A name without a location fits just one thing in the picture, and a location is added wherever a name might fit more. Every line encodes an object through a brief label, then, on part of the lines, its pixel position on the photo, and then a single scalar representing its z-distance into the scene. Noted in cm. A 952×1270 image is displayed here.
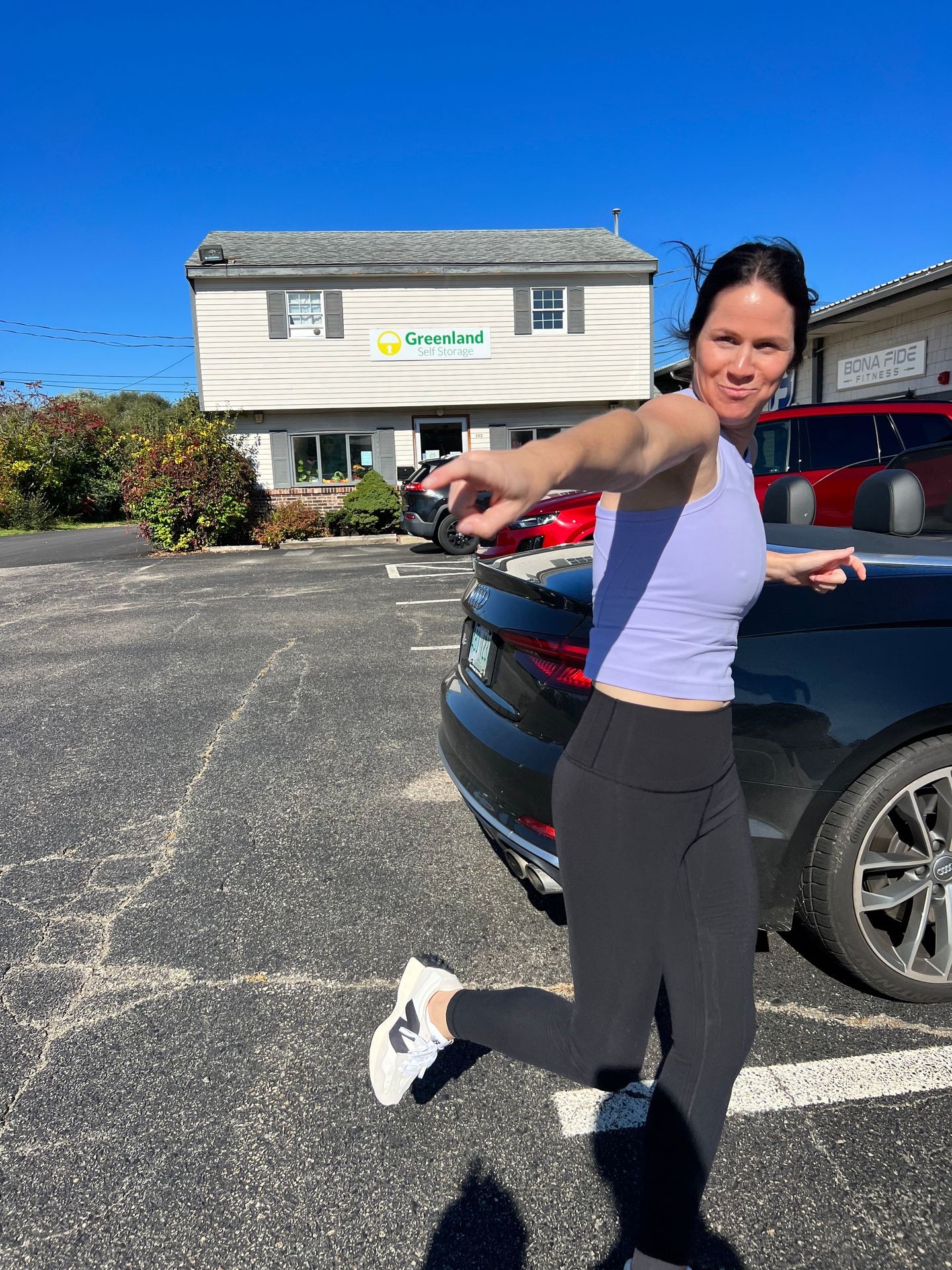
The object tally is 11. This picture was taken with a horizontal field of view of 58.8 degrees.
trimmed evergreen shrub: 1958
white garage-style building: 1220
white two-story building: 2039
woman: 146
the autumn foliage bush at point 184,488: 1742
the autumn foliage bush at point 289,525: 1850
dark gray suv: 1483
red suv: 735
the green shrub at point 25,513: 2806
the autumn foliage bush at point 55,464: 2864
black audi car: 230
